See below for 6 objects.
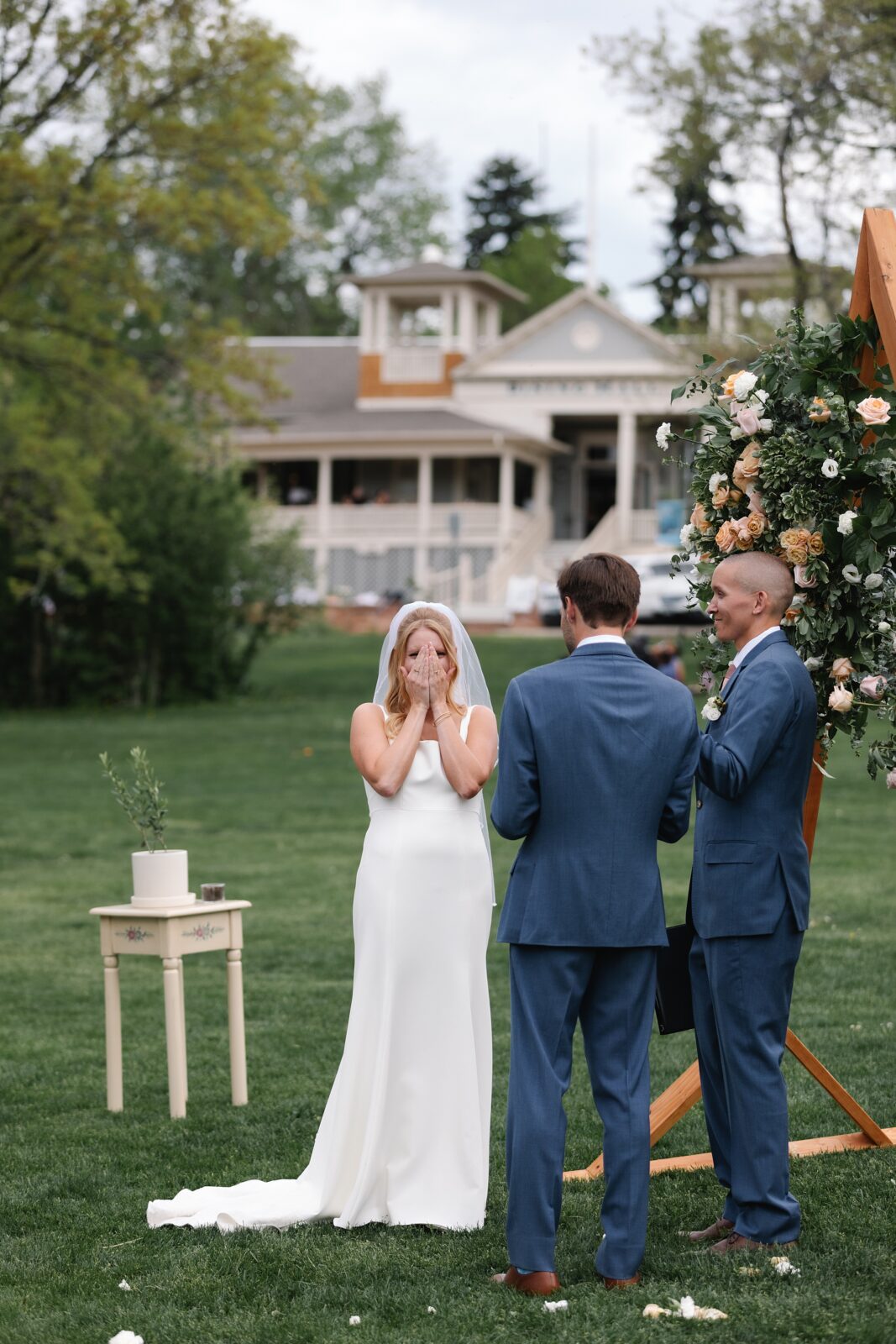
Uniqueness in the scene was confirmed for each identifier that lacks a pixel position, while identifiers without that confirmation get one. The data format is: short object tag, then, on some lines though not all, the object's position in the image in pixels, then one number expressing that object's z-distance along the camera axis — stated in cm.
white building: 4481
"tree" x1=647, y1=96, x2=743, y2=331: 2622
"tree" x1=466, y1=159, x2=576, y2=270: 7294
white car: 3794
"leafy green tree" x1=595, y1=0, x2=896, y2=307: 2289
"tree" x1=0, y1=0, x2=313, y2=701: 2116
